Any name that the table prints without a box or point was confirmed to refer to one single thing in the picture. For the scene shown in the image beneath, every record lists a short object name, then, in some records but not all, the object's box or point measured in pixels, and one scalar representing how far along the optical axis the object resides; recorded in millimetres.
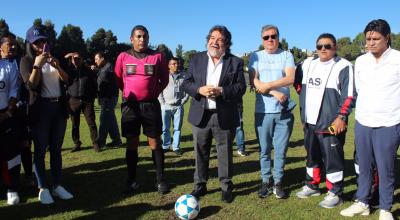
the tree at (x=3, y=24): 48391
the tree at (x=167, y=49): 88212
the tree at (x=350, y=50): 120038
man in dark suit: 5199
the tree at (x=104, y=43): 66000
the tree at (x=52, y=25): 49938
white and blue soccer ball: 4645
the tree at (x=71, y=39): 59081
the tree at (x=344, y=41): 150175
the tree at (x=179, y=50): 122669
